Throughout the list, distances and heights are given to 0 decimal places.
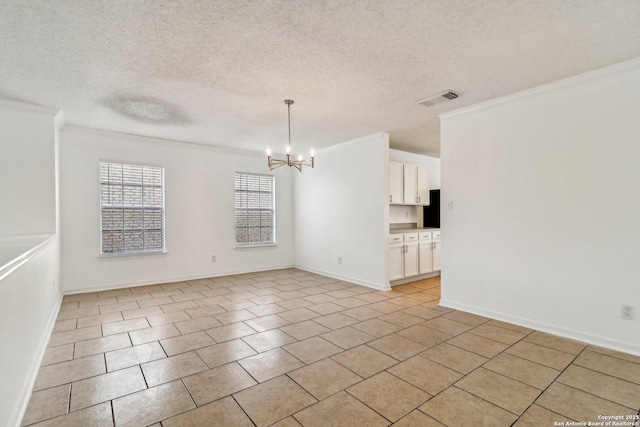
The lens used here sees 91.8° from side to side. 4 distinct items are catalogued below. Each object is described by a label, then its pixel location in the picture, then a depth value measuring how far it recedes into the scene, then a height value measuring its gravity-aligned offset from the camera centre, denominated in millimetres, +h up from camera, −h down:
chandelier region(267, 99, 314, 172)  3599 +727
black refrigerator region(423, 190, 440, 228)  6527 +23
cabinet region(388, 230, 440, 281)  5219 -755
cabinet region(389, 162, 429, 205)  5520 +526
